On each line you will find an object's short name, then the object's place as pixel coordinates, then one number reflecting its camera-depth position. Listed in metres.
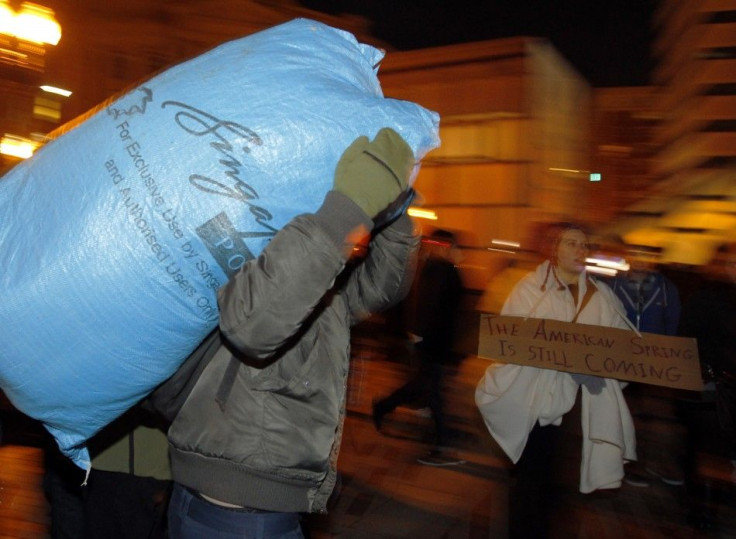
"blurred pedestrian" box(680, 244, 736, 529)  4.30
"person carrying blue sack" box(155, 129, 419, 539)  1.35
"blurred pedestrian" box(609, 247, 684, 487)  5.15
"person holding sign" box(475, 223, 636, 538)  3.12
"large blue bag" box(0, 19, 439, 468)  1.46
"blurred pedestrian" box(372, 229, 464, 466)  5.62
